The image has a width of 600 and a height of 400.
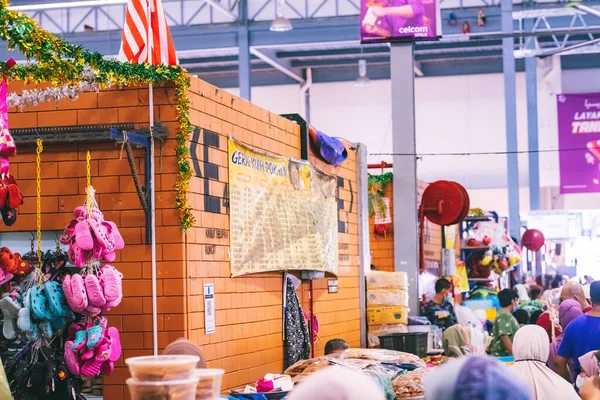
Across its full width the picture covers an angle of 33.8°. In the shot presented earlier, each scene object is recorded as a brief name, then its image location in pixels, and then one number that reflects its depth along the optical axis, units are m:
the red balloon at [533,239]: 22.52
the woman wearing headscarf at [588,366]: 6.09
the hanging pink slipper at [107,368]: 6.10
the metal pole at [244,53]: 24.12
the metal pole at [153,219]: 6.64
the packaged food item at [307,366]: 7.72
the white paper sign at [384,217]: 14.37
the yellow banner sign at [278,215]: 7.78
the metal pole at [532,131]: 25.41
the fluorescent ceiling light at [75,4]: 20.23
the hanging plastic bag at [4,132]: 5.49
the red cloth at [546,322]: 10.77
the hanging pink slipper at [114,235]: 6.16
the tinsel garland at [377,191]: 14.17
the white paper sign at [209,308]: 7.00
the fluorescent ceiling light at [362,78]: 27.80
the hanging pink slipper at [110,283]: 6.01
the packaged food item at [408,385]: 7.20
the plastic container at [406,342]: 10.70
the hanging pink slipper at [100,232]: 6.03
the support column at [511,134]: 23.39
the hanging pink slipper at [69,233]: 6.08
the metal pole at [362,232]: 11.44
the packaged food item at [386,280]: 11.67
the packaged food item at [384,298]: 11.60
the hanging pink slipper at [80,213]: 6.12
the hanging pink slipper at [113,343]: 6.14
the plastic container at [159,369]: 2.98
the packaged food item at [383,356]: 8.40
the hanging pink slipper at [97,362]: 5.98
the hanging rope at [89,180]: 6.14
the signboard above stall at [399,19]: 12.19
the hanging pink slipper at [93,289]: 5.94
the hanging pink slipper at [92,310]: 6.01
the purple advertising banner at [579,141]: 24.92
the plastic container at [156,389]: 2.97
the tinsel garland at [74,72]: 5.49
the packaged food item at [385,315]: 11.52
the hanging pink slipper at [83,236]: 5.97
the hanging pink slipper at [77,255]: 5.99
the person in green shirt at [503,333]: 10.98
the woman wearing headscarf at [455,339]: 9.16
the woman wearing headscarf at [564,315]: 8.50
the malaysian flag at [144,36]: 7.02
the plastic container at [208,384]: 3.27
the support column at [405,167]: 12.75
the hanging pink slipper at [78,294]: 5.89
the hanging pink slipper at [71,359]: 5.96
